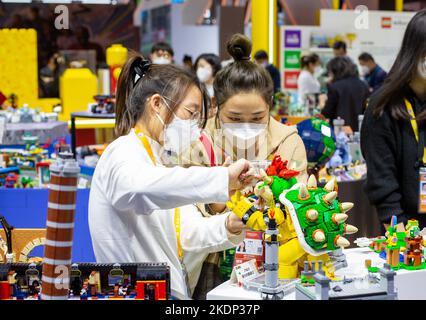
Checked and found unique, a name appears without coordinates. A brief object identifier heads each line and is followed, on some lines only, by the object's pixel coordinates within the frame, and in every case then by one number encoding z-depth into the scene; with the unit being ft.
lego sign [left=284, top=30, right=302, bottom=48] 40.68
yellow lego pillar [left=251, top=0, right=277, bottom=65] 32.35
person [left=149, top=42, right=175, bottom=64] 25.30
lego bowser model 6.46
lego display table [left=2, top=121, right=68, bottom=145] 18.70
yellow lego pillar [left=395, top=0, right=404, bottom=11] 47.41
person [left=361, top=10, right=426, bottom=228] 9.07
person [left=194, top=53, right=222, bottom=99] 23.32
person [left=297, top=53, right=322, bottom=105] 32.97
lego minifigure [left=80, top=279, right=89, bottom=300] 5.87
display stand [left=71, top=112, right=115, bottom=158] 17.22
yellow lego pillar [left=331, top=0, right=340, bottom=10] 46.60
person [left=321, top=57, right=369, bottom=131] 24.21
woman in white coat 5.73
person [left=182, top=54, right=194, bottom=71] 32.83
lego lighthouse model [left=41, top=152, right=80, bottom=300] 4.72
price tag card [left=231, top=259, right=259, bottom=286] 6.75
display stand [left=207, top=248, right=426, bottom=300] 6.49
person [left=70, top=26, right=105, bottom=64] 46.65
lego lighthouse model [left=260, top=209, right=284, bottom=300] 6.33
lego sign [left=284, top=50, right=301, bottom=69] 40.81
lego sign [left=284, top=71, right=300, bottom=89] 41.42
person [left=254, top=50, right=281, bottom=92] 29.58
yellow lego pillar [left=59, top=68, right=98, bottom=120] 29.89
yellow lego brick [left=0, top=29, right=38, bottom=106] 34.83
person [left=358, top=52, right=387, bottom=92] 31.07
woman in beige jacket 8.64
